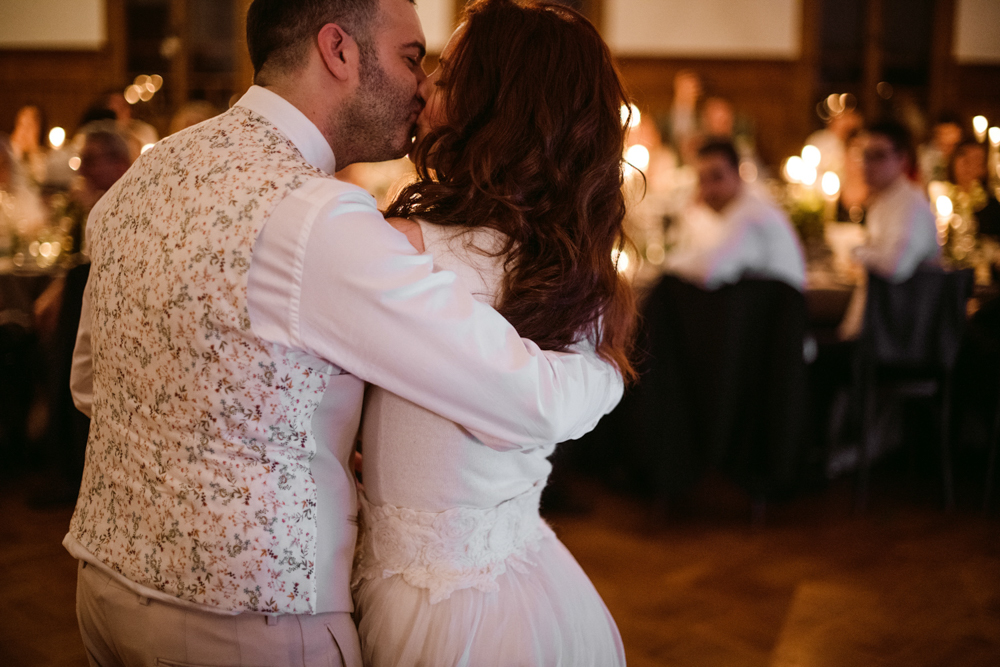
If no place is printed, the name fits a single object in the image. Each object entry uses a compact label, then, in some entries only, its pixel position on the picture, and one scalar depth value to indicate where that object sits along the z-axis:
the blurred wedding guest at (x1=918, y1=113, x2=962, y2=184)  5.41
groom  0.95
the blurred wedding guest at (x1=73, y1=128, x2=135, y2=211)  3.34
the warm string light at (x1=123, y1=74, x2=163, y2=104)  8.45
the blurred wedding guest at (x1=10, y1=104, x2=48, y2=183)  7.17
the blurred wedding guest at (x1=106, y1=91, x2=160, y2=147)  6.33
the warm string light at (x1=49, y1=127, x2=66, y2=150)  6.60
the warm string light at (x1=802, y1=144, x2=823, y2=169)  5.84
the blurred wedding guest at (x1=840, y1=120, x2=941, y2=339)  3.99
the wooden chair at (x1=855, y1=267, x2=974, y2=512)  3.50
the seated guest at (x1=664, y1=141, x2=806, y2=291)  4.16
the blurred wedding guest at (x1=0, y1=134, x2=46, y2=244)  4.46
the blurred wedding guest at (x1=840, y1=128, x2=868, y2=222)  5.35
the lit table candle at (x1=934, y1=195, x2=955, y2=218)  4.91
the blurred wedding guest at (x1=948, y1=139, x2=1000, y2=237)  4.57
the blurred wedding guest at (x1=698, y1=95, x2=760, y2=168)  7.52
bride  1.12
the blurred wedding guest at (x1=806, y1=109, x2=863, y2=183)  5.94
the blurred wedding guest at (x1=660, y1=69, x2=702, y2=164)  8.11
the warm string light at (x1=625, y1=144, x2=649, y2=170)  5.23
